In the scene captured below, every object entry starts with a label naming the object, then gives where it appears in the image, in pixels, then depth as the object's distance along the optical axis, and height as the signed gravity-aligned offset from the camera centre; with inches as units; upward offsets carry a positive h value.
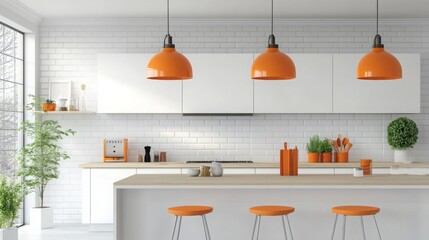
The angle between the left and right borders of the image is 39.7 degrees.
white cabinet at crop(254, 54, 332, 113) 297.4 +22.7
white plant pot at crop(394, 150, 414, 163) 299.1 -10.0
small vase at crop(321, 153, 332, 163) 297.1 -10.4
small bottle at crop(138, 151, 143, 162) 304.0 -10.7
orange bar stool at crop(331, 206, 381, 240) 183.6 -23.1
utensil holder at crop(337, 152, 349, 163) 299.6 -10.5
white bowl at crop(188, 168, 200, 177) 211.9 -12.8
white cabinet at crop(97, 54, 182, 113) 296.8 +23.6
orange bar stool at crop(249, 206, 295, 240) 184.1 -23.2
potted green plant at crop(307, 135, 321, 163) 297.0 -7.4
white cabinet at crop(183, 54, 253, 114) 296.8 +24.5
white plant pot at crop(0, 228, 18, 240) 250.2 -41.7
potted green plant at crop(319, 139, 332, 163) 297.3 -7.4
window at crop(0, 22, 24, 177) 285.0 +20.5
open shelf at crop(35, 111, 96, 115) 299.2 +12.1
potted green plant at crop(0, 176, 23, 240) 250.4 -30.8
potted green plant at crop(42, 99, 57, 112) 301.0 +15.2
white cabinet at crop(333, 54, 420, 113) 297.3 +23.7
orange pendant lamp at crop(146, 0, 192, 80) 185.6 +22.0
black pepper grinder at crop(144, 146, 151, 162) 302.2 -9.1
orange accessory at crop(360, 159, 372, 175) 215.2 -10.8
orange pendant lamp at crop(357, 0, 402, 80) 189.2 +22.4
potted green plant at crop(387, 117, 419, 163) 297.6 -0.3
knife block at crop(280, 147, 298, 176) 213.2 -9.7
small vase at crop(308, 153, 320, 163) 297.0 -10.4
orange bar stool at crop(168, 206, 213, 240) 183.8 -23.4
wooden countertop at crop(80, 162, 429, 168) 285.0 -13.9
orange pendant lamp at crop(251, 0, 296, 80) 188.2 +22.3
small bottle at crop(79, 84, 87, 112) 310.7 +17.8
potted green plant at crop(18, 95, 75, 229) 288.2 -11.6
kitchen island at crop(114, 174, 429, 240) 204.5 -25.3
